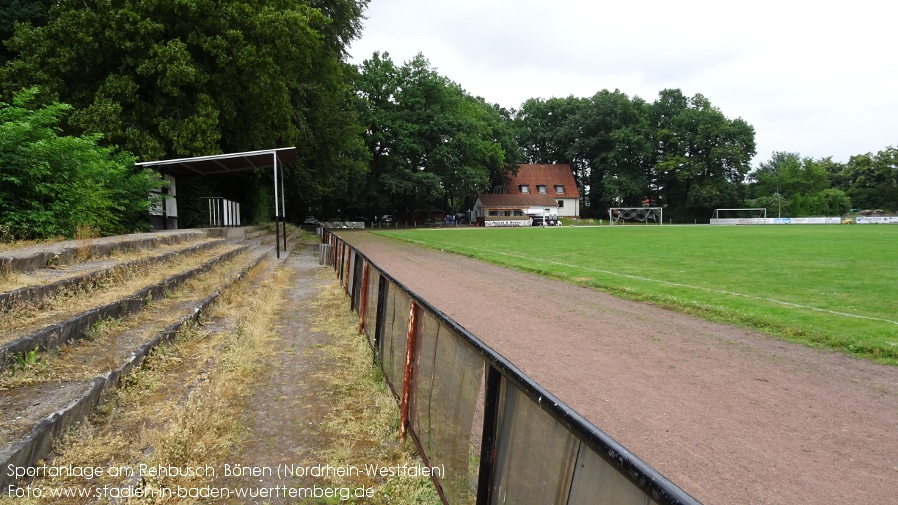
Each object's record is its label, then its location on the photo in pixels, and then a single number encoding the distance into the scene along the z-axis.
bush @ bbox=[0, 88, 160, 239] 8.40
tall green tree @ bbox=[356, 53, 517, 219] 59.16
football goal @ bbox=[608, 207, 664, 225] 78.44
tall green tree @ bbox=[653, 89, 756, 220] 74.25
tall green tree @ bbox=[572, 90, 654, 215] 79.25
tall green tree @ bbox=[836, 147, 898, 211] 77.88
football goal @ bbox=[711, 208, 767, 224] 73.12
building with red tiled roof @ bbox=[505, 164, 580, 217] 85.50
